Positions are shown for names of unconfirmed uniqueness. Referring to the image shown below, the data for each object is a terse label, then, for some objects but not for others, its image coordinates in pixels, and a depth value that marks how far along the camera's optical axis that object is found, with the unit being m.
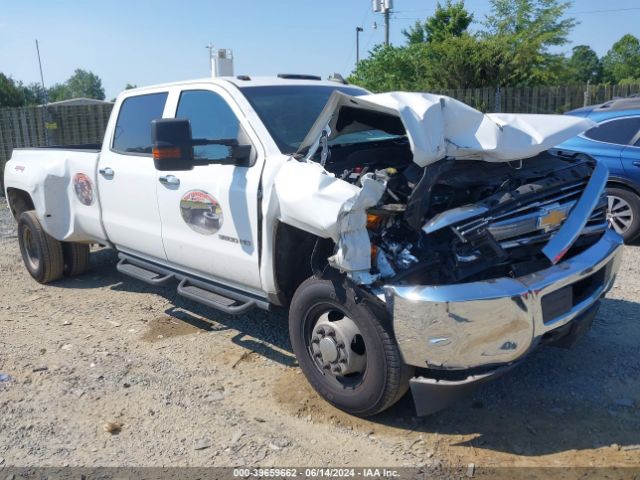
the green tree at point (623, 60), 63.78
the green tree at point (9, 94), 40.31
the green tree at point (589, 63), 72.32
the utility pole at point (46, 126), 14.34
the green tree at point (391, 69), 23.84
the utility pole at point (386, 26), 29.09
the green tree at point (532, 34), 23.41
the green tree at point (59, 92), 96.03
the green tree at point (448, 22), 24.50
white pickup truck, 3.10
